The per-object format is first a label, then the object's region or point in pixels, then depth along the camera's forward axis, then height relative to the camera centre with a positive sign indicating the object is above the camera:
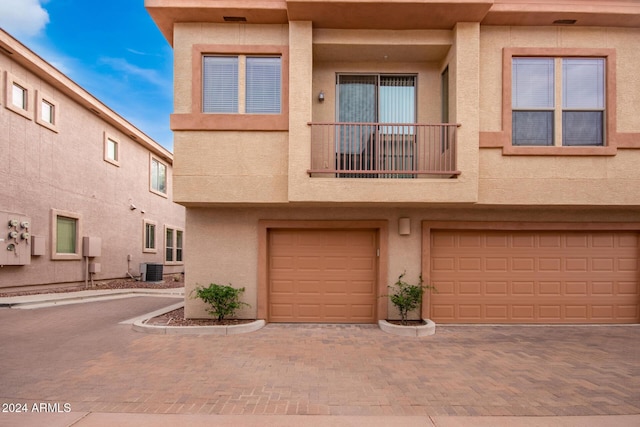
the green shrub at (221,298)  7.60 -1.45
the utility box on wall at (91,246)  14.57 -0.78
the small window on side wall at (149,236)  19.09 -0.47
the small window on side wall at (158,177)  20.33 +2.86
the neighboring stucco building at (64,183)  11.49 +1.67
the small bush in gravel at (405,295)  7.83 -1.39
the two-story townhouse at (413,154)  7.53 +1.59
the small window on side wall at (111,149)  16.17 +3.46
